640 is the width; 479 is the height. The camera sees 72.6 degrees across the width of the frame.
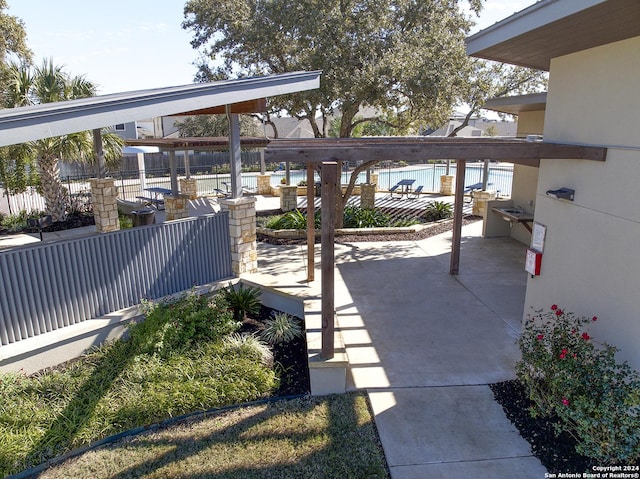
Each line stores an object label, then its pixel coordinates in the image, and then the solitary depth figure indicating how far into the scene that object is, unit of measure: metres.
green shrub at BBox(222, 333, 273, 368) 5.85
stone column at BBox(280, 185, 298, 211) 15.88
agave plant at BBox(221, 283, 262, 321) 7.16
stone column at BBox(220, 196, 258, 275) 7.88
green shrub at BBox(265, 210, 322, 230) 12.81
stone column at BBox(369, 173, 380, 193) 21.71
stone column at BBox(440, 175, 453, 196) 19.51
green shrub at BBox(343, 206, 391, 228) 13.46
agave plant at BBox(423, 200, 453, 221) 15.08
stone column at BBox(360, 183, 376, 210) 15.43
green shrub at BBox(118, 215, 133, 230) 11.75
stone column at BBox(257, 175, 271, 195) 20.75
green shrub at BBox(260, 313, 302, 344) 6.47
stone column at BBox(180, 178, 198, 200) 18.47
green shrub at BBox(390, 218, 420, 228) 13.71
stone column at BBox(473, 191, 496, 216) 15.20
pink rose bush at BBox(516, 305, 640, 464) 3.81
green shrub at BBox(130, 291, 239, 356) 5.95
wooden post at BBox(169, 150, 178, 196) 13.63
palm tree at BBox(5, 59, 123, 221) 10.24
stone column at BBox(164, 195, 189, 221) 12.48
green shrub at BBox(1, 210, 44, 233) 12.66
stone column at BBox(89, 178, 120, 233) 9.70
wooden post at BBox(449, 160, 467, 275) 8.48
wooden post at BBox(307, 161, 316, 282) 7.83
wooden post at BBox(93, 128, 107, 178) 9.72
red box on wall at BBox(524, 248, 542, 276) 5.90
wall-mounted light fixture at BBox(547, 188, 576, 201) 5.28
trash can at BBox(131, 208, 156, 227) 11.80
